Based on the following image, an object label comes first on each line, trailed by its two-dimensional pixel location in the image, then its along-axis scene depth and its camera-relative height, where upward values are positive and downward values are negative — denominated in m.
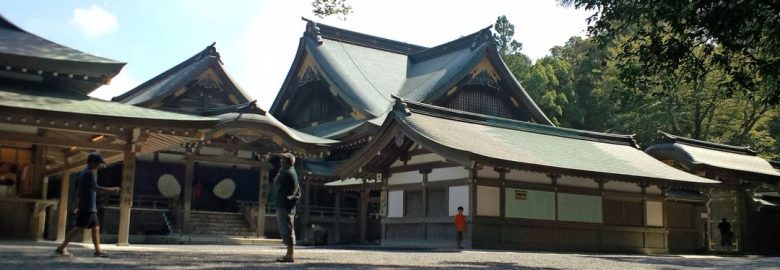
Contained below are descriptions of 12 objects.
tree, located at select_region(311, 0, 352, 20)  16.02 +4.67
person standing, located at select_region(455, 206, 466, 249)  20.05 +0.05
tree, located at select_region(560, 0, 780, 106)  11.54 +3.42
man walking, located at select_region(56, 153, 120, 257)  11.24 +0.33
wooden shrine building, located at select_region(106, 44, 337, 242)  26.31 +2.39
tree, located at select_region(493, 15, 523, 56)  71.19 +18.64
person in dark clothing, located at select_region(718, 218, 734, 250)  27.34 -0.13
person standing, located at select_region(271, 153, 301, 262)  11.32 +0.32
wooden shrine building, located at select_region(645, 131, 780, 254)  27.30 +1.57
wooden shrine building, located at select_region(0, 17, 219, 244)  14.86 +1.93
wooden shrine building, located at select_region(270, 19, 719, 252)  20.84 +1.40
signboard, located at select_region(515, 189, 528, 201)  21.42 +0.93
